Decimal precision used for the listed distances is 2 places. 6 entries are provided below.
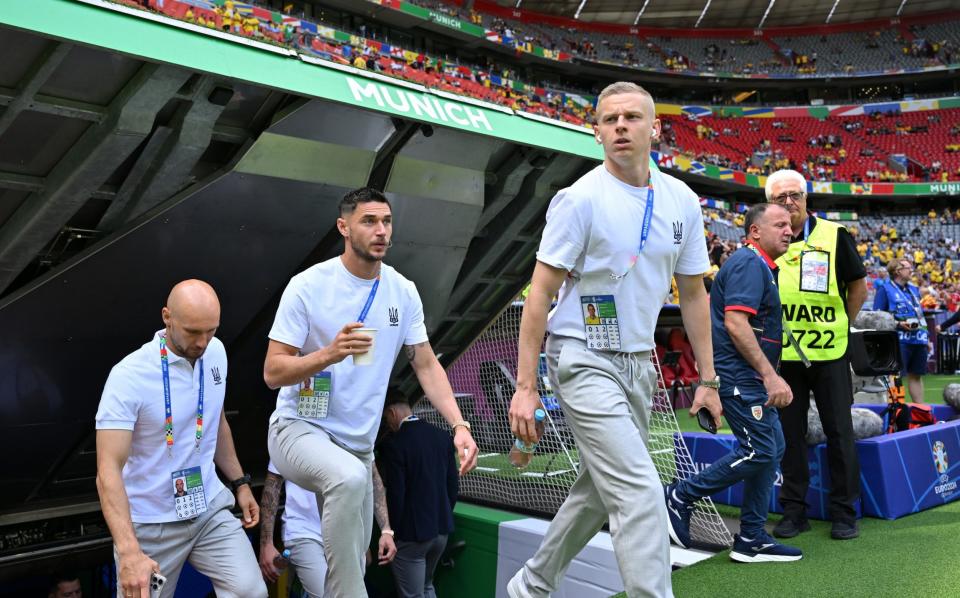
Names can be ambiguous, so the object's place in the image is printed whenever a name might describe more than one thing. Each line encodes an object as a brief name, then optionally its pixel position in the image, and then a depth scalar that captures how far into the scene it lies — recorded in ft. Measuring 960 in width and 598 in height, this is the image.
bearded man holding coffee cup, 10.46
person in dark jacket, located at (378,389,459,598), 18.26
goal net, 19.84
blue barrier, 17.12
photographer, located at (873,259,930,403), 33.78
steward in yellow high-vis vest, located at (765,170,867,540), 15.80
